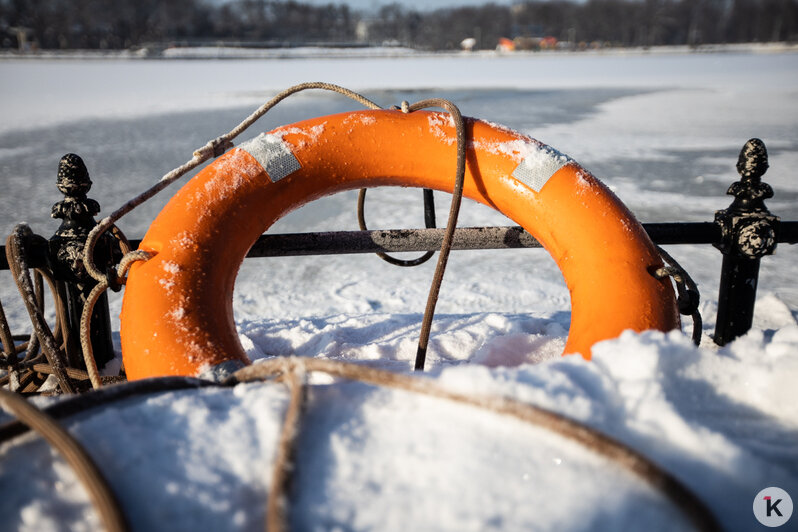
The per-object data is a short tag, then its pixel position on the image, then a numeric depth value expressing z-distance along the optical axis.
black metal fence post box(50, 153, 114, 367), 1.49
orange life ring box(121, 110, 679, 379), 1.18
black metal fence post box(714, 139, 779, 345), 1.60
